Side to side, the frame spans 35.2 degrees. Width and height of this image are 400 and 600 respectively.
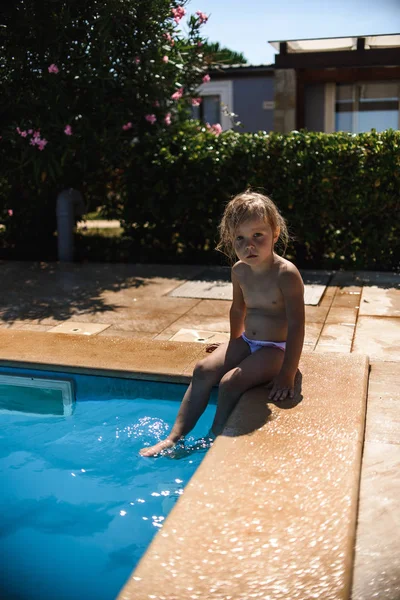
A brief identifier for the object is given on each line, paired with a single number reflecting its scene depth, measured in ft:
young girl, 10.16
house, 34.53
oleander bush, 23.39
